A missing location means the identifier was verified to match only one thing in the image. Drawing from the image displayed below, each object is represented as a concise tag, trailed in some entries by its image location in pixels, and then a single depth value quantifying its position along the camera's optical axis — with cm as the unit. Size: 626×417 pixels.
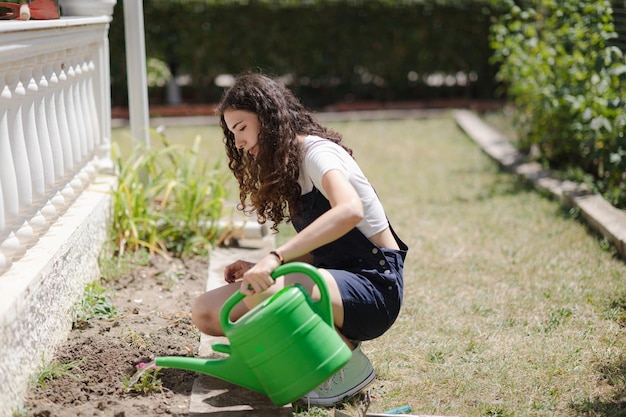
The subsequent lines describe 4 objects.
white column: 499
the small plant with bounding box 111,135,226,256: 450
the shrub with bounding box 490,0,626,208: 534
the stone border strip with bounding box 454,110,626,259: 468
